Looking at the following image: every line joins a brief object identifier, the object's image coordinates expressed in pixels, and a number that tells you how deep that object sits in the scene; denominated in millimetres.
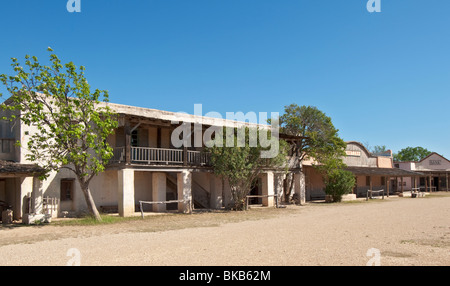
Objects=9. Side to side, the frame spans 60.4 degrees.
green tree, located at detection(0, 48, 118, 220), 14883
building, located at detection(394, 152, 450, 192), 49969
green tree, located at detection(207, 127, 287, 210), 21094
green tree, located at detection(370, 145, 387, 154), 95675
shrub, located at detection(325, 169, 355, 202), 29281
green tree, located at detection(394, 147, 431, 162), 94000
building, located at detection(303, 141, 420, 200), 33250
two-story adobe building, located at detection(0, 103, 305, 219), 17812
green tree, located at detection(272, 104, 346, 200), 29031
